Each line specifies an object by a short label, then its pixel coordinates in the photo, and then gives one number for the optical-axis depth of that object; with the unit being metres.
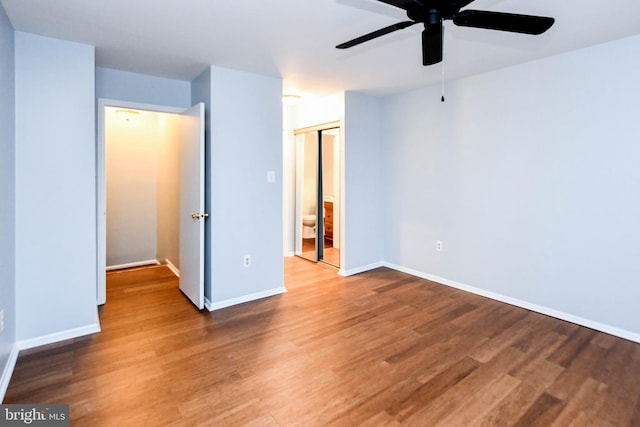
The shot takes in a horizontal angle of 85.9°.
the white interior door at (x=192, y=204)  3.12
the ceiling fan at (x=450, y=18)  1.59
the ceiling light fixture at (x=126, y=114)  4.60
